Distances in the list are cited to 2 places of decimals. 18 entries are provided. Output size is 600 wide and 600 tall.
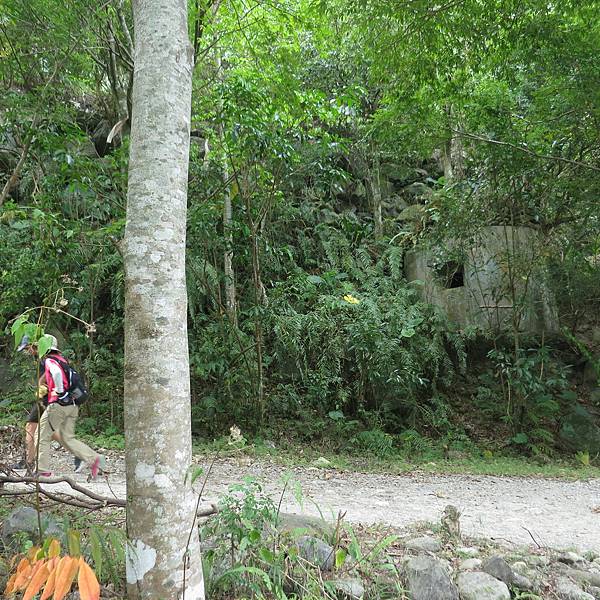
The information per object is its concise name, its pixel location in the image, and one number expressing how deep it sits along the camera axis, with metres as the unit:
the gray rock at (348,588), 3.00
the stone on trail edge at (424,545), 3.77
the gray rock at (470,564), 3.48
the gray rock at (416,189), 15.84
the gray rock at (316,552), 3.28
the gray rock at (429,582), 3.10
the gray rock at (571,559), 3.79
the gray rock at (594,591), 3.30
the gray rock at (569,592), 3.20
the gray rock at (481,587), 3.14
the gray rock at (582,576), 3.44
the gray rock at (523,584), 3.27
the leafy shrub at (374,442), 8.77
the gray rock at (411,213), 14.32
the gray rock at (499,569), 3.32
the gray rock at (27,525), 3.43
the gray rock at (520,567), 3.46
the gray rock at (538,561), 3.67
